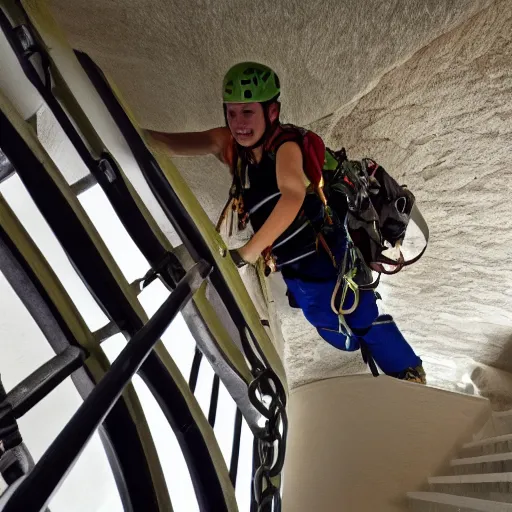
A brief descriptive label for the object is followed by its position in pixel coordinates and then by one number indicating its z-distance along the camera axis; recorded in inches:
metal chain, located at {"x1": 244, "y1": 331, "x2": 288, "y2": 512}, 22.8
